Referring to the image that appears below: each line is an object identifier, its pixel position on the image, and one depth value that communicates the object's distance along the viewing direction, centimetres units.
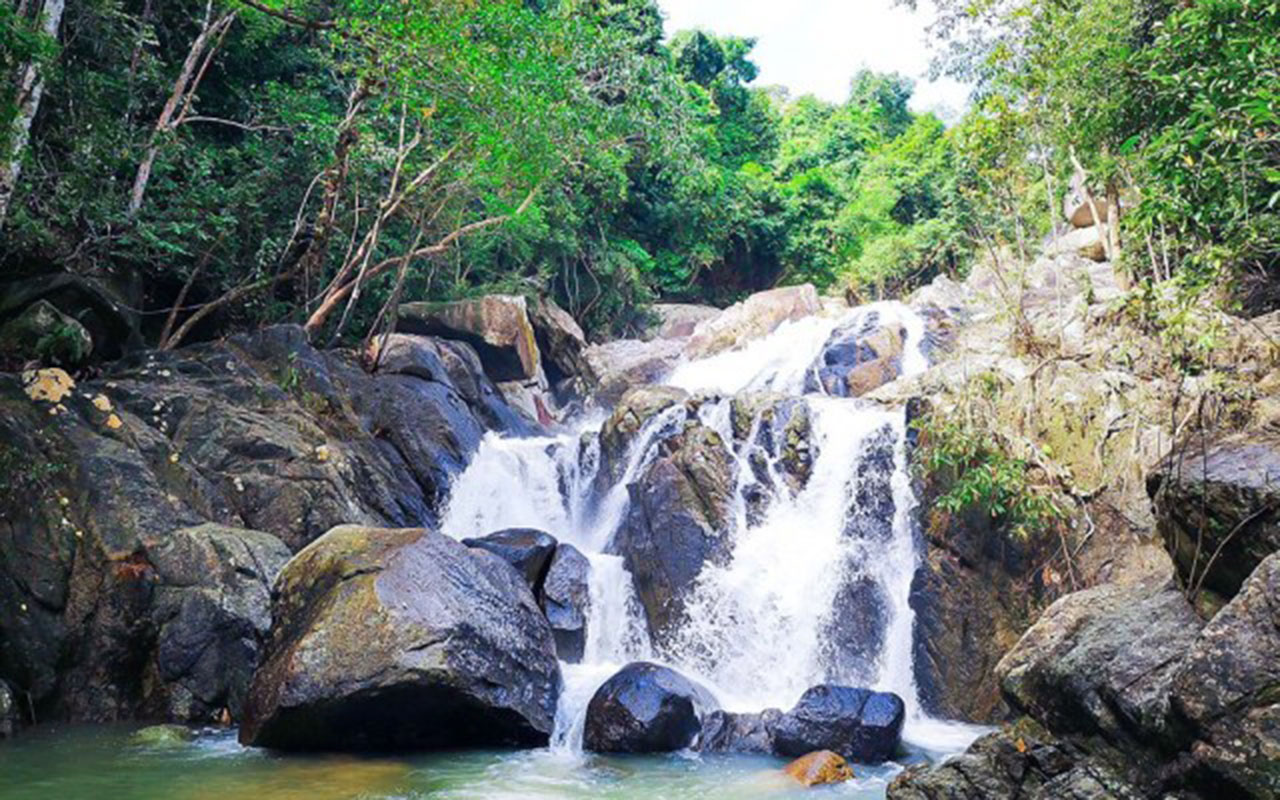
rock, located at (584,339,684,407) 2195
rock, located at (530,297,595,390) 2280
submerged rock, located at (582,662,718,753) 889
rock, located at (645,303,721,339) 2714
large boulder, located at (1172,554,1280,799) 442
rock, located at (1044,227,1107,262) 2280
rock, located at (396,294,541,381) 2045
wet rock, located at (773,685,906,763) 883
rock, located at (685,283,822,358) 2377
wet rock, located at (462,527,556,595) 1178
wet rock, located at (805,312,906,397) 1925
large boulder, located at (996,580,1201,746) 533
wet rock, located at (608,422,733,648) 1272
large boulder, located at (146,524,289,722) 935
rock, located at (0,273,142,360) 1125
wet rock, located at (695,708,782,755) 919
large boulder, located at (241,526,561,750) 788
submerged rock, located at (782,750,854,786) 802
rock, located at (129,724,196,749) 834
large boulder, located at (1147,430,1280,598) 547
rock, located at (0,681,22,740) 824
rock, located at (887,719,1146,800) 544
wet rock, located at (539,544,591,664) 1203
